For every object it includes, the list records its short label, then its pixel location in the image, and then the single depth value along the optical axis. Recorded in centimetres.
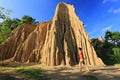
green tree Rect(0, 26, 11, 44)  1164
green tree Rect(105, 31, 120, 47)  1489
